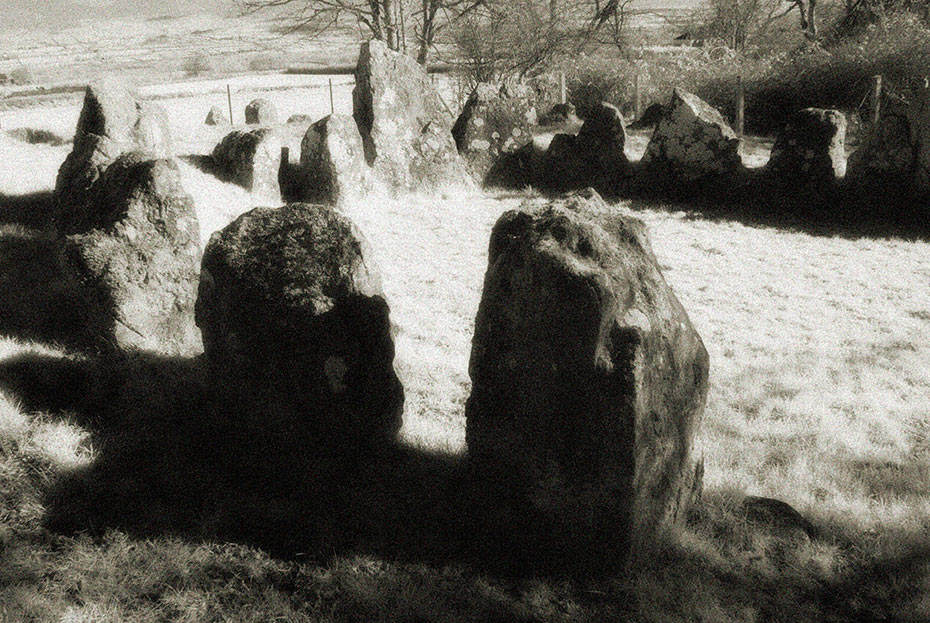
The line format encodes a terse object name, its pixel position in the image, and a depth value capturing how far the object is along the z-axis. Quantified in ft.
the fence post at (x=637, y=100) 66.69
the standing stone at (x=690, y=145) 40.60
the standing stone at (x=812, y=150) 37.45
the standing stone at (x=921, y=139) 34.37
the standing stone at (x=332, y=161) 37.65
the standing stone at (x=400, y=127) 42.29
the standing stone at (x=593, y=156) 43.11
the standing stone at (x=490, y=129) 46.47
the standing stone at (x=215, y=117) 67.51
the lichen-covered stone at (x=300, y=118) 63.76
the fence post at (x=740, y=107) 55.16
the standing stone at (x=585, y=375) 10.75
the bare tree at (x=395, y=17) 83.87
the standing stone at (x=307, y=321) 13.67
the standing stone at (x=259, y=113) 69.41
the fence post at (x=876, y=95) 45.37
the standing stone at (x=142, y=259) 17.89
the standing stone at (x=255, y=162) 38.14
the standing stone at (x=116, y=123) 29.19
